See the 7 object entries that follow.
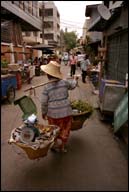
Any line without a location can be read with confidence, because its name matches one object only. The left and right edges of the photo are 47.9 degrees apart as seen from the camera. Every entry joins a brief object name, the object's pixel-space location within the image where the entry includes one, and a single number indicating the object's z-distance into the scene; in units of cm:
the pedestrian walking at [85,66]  824
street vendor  252
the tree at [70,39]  3581
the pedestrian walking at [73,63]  984
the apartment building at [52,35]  2715
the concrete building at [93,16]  1386
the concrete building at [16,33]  906
